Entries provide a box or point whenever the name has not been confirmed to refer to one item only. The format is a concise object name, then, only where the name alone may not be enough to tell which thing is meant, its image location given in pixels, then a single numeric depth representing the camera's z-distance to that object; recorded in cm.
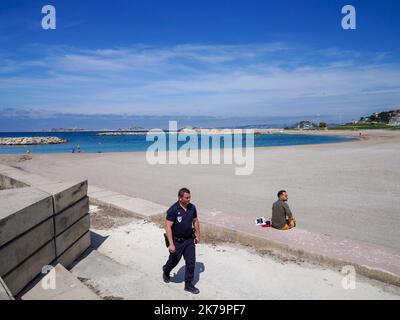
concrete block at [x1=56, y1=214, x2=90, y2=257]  505
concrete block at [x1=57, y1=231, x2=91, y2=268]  522
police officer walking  467
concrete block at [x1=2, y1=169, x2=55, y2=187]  723
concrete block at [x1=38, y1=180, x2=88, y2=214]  495
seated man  707
